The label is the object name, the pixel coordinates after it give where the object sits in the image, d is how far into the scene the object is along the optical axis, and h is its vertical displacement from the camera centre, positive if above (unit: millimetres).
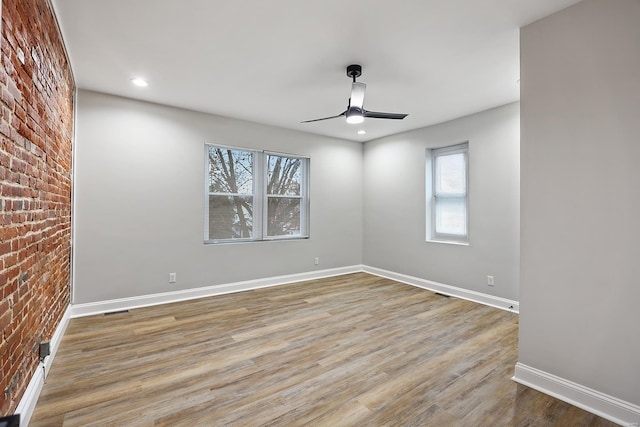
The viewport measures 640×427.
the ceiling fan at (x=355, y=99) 2906 +1081
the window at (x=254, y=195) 4582 +269
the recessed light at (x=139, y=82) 3273 +1393
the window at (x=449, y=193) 4594 +302
